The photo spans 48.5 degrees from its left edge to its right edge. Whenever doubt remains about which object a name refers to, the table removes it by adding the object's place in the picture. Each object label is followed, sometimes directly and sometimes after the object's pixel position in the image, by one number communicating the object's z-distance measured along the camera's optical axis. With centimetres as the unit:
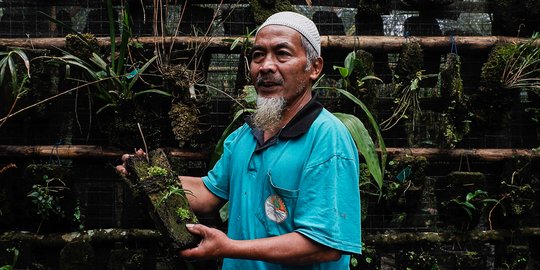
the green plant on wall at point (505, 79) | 388
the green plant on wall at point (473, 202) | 381
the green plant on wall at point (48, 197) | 354
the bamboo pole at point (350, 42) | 374
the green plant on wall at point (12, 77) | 330
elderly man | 186
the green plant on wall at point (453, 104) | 382
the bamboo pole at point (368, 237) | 364
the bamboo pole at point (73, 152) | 370
